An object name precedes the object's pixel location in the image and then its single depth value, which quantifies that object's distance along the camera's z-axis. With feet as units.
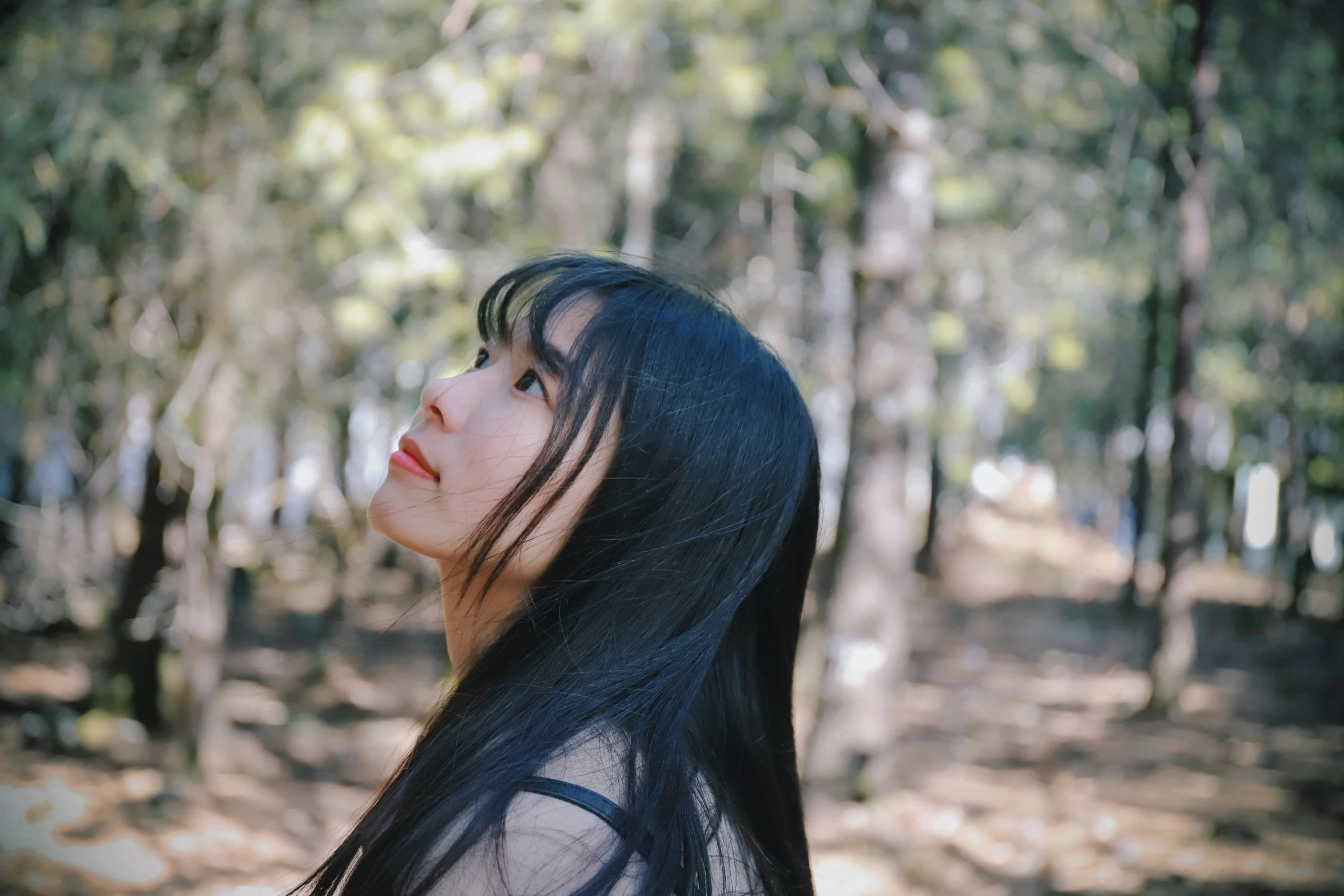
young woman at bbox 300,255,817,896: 3.75
